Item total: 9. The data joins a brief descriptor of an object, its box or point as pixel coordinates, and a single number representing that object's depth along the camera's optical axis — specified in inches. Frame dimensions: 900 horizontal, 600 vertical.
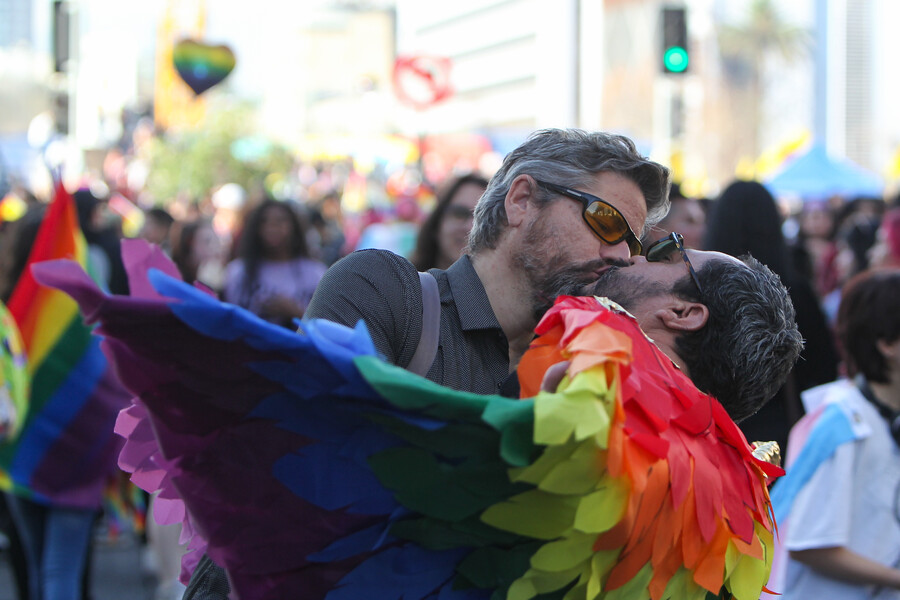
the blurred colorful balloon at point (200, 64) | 782.5
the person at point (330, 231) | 489.7
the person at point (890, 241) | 234.8
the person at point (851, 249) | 307.6
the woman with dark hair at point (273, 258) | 231.0
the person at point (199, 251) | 286.0
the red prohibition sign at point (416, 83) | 694.8
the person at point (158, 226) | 360.2
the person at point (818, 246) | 311.2
